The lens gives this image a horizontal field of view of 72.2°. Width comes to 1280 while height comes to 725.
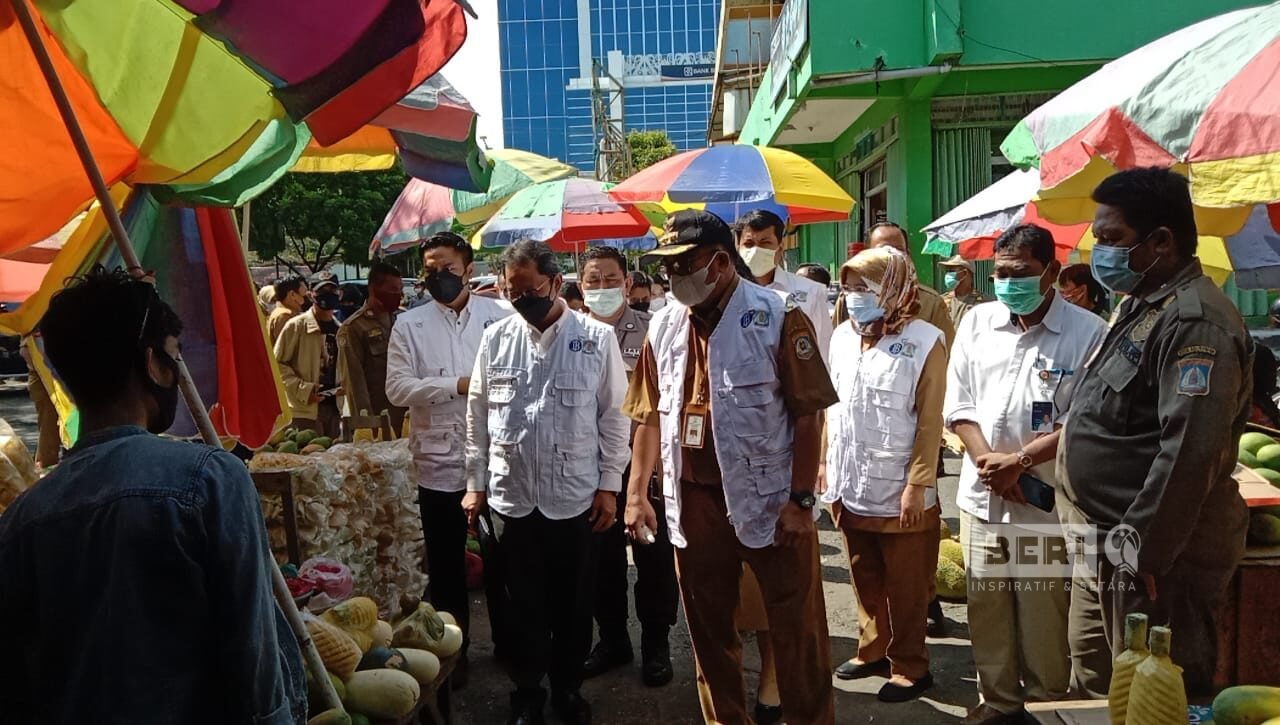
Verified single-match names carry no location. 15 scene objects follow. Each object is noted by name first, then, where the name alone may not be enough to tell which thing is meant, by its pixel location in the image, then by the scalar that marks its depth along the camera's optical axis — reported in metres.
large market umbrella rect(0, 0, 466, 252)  2.08
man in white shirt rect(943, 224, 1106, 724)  3.57
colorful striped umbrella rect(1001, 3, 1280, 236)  2.67
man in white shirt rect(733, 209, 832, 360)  5.23
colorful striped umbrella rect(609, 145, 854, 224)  6.79
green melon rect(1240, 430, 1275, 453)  4.23
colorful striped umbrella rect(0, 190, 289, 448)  2.68
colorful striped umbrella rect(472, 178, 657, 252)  8.87
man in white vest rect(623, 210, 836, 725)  3.28
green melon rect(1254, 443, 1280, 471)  4.03
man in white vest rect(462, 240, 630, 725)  3.88
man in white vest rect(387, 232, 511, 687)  4.46
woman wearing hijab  4.00
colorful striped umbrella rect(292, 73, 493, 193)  3.00
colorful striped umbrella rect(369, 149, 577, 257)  8.10
